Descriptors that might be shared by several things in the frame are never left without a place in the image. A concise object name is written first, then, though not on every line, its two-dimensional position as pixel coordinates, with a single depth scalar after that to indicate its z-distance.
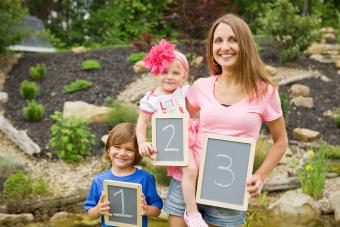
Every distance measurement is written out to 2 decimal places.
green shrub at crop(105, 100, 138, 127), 7.43
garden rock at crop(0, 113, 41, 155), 7.09
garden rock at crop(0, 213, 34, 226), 5.22
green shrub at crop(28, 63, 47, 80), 10.16
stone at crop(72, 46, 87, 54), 11.77
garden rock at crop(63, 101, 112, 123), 8.09
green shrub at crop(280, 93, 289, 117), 7.74
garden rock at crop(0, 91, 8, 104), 9.23
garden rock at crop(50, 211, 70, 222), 5.44
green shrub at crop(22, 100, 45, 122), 8.20
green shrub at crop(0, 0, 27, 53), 10.40
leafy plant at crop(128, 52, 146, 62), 10.75
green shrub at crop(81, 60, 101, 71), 10.38
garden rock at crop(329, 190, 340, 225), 5.45
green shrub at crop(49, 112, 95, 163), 6.82
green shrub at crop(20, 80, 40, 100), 9.22
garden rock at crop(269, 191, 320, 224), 5.46
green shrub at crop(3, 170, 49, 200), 5.70
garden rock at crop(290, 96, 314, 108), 9.11
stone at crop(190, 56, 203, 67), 9.52
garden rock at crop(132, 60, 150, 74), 10.21
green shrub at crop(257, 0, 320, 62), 10.91
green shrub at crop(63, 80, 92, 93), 9.41
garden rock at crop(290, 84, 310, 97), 9.48
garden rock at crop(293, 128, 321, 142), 7.82
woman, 2.54
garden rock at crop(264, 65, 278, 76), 10.33
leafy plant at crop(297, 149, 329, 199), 5.72
